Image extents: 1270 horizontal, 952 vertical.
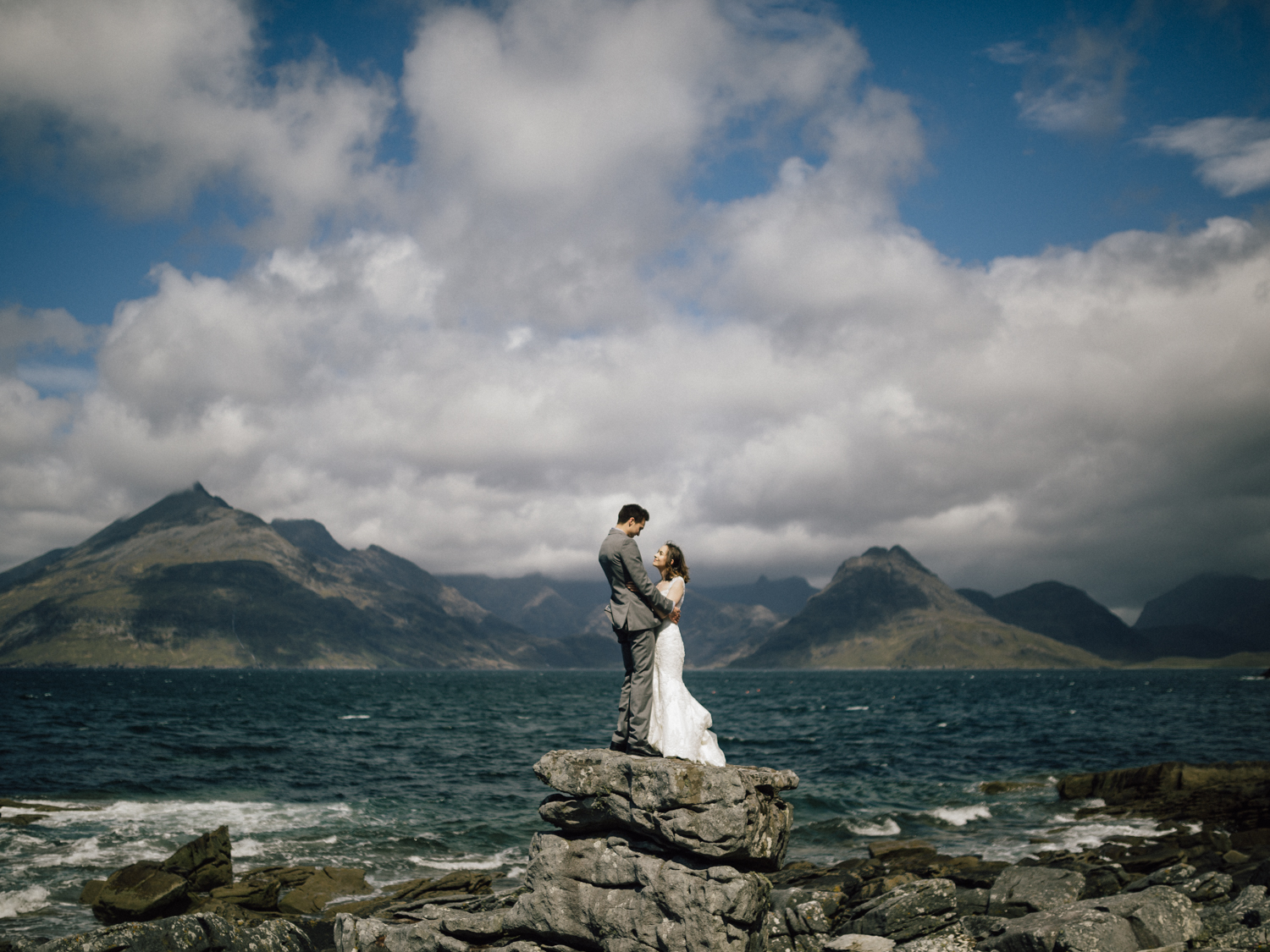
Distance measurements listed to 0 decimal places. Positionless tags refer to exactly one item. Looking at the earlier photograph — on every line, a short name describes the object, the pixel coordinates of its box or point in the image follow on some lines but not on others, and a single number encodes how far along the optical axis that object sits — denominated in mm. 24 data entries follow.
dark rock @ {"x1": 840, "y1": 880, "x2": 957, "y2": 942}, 16797
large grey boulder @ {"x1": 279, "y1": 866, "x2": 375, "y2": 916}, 20172
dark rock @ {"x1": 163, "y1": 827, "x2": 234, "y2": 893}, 20562
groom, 12859
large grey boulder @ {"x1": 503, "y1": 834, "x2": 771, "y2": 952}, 12078
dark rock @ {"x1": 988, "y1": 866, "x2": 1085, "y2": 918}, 18281
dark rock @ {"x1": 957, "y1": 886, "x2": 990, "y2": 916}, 18719
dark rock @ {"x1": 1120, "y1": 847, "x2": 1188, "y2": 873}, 22594
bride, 13211
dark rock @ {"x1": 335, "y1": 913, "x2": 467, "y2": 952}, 13781
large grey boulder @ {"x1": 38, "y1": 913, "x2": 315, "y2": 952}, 14438
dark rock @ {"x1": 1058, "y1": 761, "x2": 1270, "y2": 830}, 31094
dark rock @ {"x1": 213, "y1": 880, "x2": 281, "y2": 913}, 19672
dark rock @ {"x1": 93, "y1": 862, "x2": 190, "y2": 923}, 18906
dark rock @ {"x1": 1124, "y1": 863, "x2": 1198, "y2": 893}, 19531
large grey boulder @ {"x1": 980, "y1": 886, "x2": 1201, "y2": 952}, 14570
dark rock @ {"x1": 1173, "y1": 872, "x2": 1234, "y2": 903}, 18891
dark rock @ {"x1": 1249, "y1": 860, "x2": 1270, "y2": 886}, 19078
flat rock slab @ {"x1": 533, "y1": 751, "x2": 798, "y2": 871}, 12406
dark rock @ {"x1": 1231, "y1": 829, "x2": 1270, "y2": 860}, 24641
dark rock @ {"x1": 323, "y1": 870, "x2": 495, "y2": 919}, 18312
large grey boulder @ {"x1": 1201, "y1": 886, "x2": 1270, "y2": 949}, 15367
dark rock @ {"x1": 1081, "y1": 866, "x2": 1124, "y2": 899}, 19538
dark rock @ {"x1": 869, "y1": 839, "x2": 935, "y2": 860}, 25938
